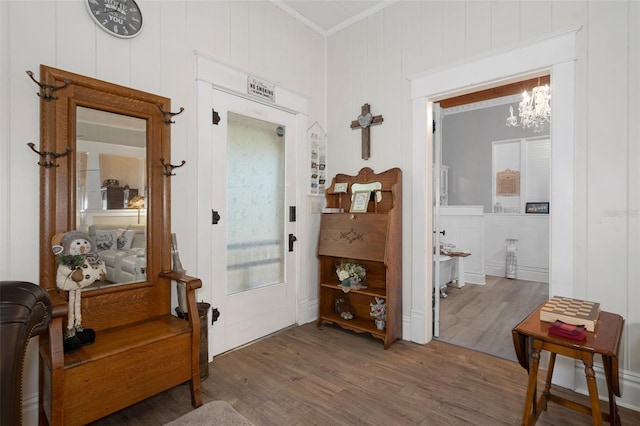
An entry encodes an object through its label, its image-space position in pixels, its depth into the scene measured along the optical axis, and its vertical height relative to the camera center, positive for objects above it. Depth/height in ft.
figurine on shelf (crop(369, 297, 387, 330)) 9.86 -3.09
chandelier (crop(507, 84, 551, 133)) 13.76 +4.64
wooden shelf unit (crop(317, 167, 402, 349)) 9.45 -1.20
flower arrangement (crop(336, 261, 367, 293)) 10.28 -2.06
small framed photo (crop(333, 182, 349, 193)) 10.90 +0.83
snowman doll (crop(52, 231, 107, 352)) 5.63 -1.08
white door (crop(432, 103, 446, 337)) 10.13 -0.30
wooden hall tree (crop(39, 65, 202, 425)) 5.20 -1.80
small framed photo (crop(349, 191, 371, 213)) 10.14 +0.30
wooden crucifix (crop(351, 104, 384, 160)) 10.66 +2.89
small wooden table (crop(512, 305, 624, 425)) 4.78 -2.15
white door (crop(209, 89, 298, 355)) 8.94 -0.27
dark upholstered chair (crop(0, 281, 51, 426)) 3.17 -1.29
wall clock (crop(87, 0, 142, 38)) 6.70 +4.14
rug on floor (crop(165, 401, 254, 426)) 5.79 -3.74
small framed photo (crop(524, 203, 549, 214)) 18.78 +0.21
